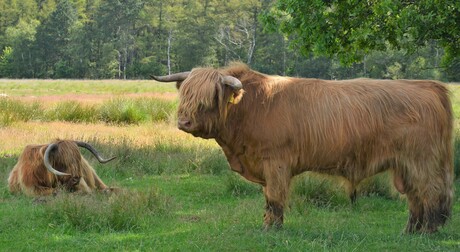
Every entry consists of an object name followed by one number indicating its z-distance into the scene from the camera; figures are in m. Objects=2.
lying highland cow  18.44
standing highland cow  12.57
